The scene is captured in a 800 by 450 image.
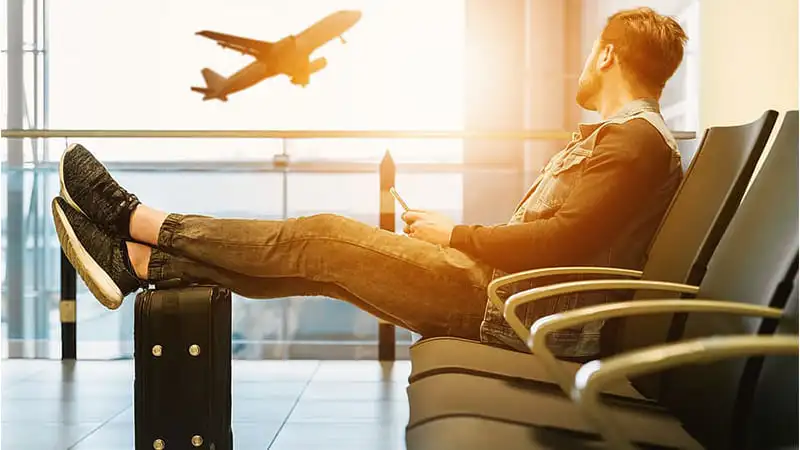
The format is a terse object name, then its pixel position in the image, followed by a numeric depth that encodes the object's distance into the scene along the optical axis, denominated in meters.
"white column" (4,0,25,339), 3.90
